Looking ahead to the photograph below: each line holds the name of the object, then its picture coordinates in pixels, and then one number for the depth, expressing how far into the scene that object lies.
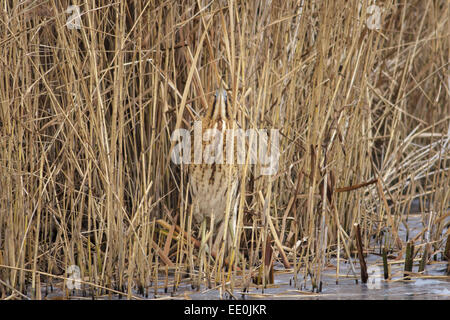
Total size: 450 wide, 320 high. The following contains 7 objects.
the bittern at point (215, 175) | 6.07
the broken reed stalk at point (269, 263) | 5.90
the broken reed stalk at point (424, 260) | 6.32
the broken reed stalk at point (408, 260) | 6.11
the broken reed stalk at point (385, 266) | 6.05
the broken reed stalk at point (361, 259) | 5.96
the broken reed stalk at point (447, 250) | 6.61
